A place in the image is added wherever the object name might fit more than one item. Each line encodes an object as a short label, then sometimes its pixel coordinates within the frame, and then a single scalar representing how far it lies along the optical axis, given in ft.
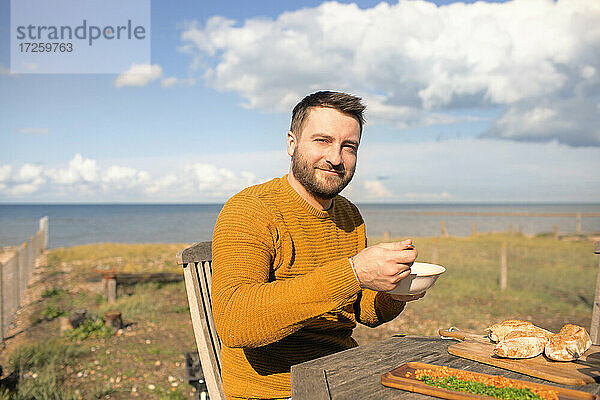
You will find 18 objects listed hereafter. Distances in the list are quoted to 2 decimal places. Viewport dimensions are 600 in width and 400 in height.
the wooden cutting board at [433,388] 4.46
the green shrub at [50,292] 30.04
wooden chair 6.90
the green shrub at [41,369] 14.08
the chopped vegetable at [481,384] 4.45
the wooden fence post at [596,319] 8.23
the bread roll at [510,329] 5.98
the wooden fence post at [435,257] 41.93
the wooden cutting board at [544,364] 5.06
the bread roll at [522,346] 5.66
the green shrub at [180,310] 25.27
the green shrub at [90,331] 20.44
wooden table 4.66
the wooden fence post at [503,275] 32.58
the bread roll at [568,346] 5.58
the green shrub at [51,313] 24.15
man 5.18
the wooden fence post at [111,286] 27.04
